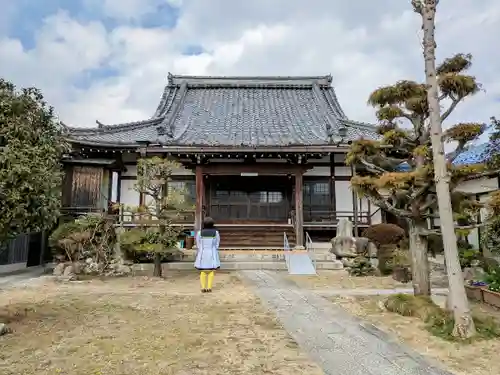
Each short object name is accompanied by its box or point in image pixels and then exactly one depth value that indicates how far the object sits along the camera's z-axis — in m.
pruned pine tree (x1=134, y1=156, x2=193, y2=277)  10.53
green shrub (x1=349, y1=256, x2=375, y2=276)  11.05
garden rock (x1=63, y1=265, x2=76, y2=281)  10.24
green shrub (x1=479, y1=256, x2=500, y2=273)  8.78
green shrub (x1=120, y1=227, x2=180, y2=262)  10.34
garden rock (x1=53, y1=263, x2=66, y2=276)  10.59
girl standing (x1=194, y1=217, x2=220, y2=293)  8.38
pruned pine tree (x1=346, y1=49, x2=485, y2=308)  5.93
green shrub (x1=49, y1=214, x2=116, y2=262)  11.08
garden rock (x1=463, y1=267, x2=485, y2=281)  8.79
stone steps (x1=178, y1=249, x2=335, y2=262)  12.70
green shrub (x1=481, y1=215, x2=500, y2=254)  8.18
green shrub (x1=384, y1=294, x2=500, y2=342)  4.98
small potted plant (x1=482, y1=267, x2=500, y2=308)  6.92
